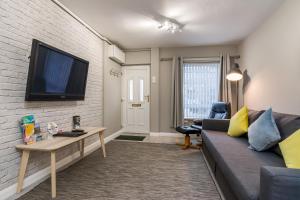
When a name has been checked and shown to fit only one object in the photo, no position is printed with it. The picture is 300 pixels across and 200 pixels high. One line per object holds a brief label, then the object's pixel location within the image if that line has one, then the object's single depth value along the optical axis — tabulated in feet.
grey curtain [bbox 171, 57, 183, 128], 15.42
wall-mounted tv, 6.54
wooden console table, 6.15
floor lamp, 12.32
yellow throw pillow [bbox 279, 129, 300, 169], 4.56
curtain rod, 14.88
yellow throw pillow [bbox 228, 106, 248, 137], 8.82
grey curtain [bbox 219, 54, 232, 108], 14.58
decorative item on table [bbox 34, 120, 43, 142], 7.07
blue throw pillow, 6.31
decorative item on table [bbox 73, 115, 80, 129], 9.78
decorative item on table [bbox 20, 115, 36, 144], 6.50
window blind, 15.43
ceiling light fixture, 10.33
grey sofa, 3.18
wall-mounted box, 13.79
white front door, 17.03
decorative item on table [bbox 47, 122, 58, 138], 7.82
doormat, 14.84
